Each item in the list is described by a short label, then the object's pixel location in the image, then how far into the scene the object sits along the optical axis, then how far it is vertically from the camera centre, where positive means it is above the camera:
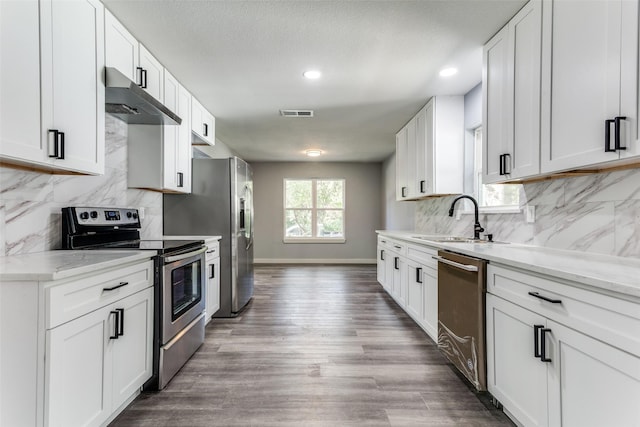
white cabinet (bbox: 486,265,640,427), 0.99 -0.57
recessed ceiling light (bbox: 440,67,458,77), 2.71 +1.29
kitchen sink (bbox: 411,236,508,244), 2.72 -0.25
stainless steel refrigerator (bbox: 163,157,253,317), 3.39 +0.00
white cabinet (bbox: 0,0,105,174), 1.33 +0.65
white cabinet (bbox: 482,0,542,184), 1.81 +0.78
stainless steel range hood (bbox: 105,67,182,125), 1.89 +0.77
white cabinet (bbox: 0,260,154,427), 1.19 -0.60
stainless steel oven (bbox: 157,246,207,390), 1.99 -0.72
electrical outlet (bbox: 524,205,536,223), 2.24 +0.00
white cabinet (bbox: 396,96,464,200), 3.33 +0.77
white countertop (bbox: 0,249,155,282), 1.19 -0.23
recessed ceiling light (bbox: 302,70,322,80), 2.76 +1.29
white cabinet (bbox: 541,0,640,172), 1.27 +0.63
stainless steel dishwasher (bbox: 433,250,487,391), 1.79 -0.66
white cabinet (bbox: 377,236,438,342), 2.61 -0.70
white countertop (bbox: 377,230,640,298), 1.03 -0.23
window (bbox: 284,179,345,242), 7.41 +0.13
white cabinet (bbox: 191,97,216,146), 3.37 +1.07
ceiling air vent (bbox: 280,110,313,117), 3.79 +1.28
